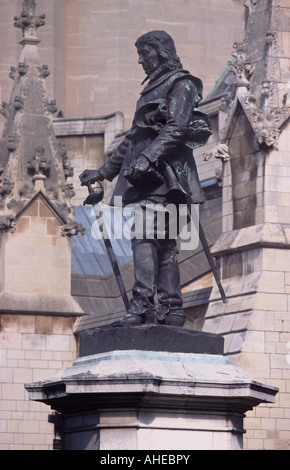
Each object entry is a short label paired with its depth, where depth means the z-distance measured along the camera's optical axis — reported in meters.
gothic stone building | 25.03
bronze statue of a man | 15.59
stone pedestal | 14.82
